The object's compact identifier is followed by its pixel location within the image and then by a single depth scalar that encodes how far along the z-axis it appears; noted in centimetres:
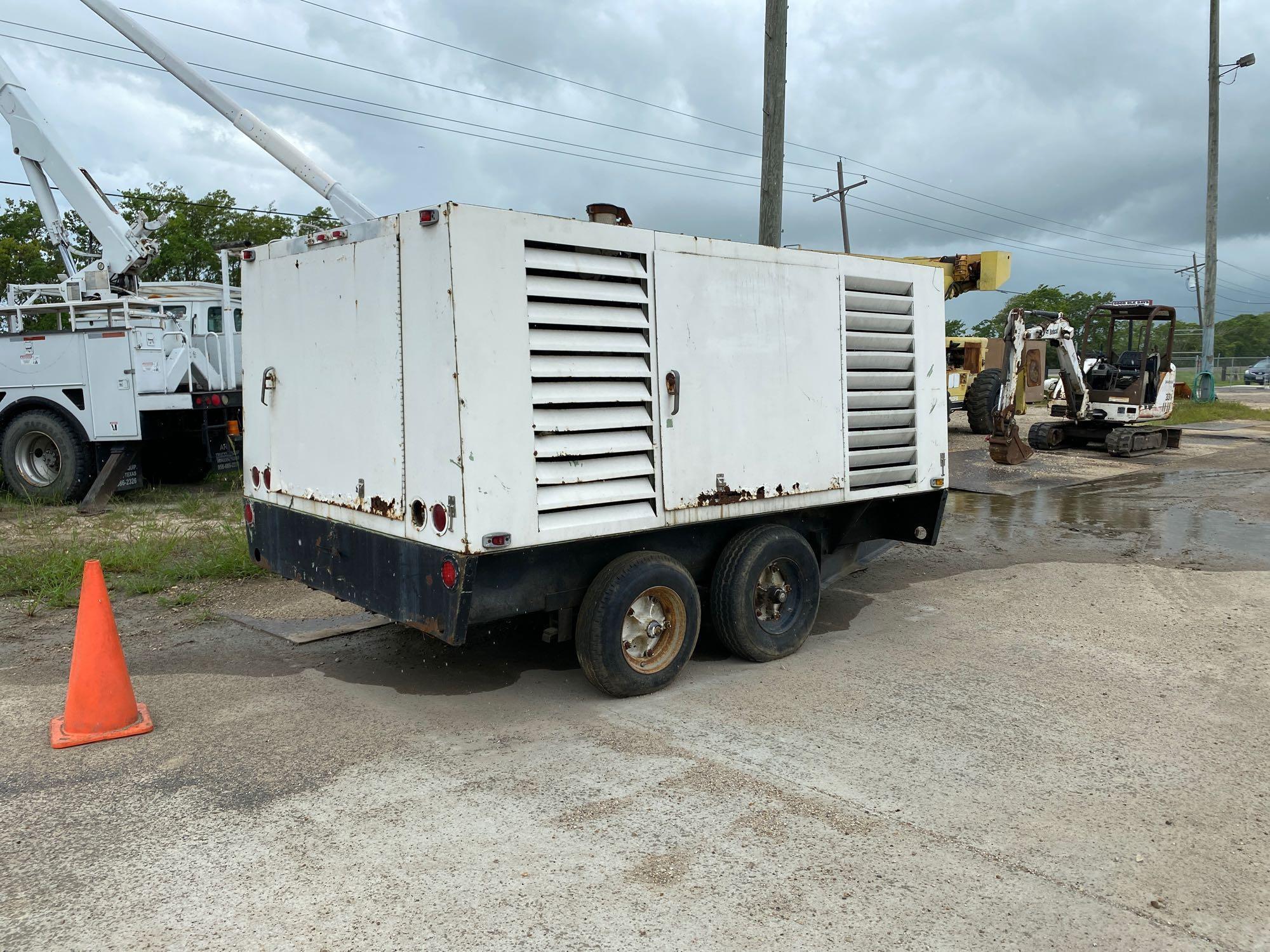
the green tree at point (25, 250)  2606
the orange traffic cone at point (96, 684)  455
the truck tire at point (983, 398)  1898
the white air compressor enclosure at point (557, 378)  442
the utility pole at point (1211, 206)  2823
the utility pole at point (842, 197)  3372
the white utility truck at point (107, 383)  1126
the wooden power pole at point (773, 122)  1076
